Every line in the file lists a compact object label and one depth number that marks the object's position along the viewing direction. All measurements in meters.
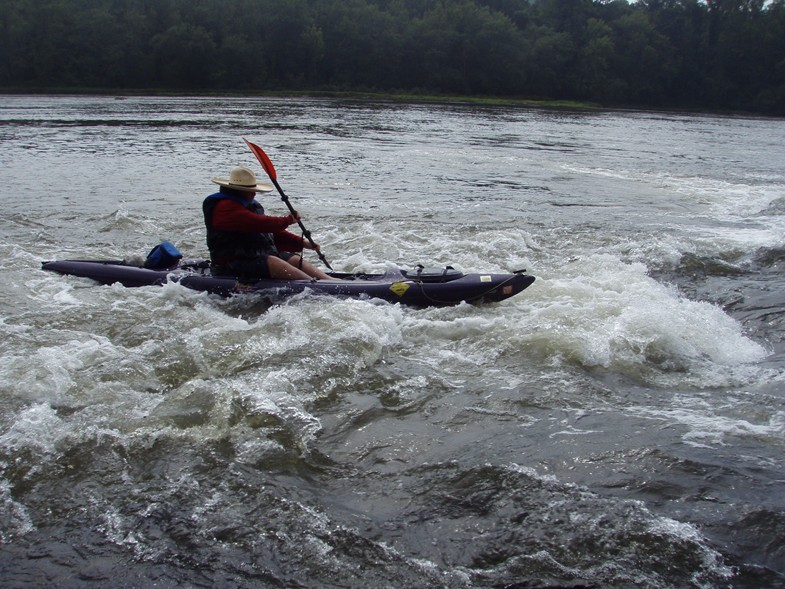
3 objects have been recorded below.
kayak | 7.12
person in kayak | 7.00
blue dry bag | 7.80
